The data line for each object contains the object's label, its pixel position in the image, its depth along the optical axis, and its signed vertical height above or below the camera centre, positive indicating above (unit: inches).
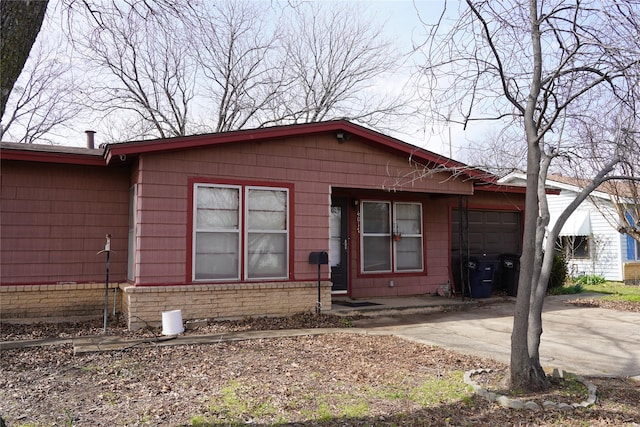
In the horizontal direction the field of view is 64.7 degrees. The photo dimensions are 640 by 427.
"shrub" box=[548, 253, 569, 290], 513.0 -22.6
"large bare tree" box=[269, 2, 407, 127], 905.5 +297.9
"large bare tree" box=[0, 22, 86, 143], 844.9 +238.9
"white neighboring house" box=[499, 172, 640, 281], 693.9 +16.1
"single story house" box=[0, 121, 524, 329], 303.6 +24.4
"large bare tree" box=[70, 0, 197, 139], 814.7 +266.2
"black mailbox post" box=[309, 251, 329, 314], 342.0 -3.5
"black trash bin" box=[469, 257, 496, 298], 434.0 -20.1
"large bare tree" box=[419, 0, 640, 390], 187.0 +56.7
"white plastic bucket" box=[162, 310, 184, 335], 285.0 -38.5
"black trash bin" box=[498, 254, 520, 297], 462.0 -18.2
